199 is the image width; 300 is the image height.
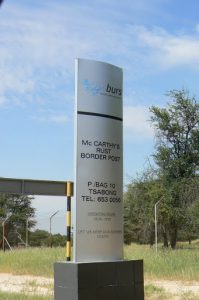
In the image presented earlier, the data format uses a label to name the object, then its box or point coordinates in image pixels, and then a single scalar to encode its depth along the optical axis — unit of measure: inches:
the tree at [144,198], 1344.7
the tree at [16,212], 1903.3
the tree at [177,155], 1333.7
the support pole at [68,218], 376.0
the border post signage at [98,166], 330.6
